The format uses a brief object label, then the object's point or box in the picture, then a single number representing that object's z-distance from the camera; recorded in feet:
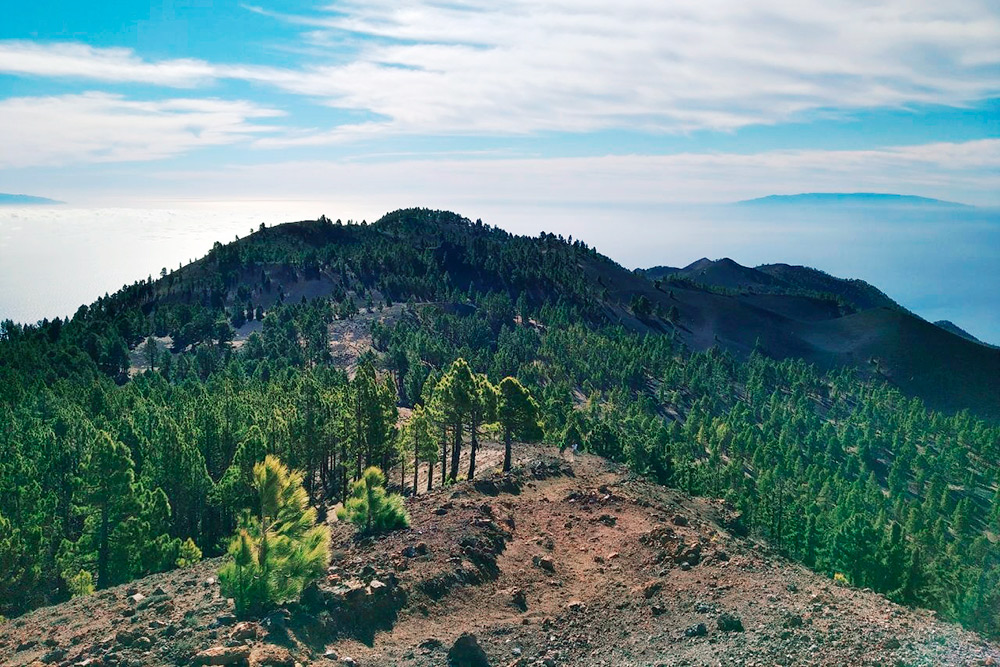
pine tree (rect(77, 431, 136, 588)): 123.44
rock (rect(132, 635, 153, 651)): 69.82
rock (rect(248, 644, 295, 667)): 65.92
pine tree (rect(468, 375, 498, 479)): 162.61
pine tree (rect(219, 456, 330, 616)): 77.51
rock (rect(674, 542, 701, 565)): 98.99
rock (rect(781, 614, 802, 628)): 77.77
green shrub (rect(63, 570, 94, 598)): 127.24
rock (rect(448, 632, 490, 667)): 76.18
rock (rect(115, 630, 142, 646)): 71.00
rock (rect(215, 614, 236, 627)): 74.95
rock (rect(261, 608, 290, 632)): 73.46
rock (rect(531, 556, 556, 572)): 103.30
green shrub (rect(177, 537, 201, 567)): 140.36
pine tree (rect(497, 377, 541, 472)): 163.12
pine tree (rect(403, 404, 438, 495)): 163.84
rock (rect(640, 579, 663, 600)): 90.84
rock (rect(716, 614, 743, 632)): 79.36
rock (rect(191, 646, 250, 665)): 65.16
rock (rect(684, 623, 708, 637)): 79.66
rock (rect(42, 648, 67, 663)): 68.59
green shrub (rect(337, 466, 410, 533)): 107.96
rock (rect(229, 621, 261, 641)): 70.69
